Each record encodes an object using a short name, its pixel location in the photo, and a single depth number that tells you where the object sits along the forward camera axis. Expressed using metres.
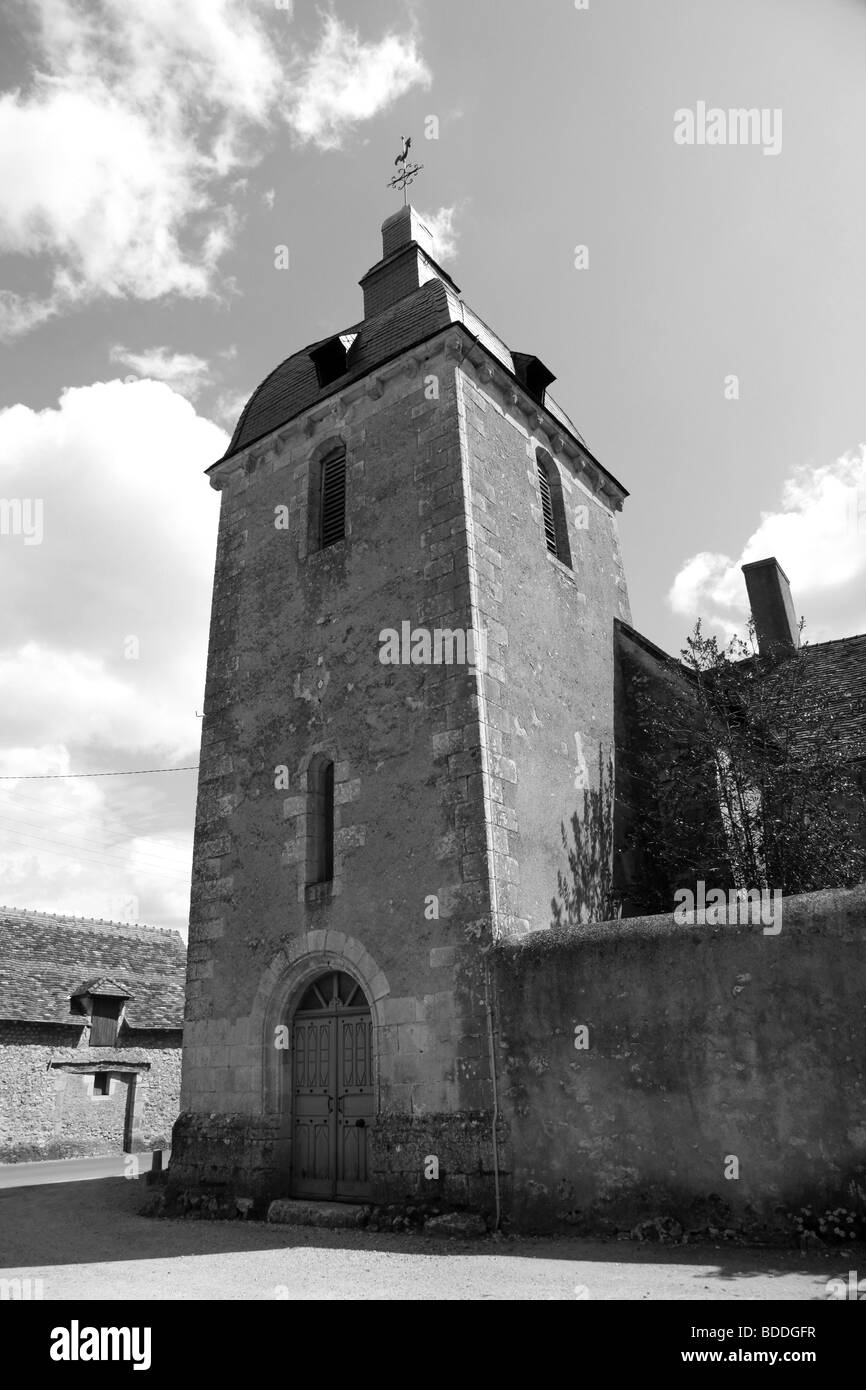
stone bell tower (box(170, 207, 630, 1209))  8.55
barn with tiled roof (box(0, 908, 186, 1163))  20.00
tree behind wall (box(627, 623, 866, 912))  10.45
